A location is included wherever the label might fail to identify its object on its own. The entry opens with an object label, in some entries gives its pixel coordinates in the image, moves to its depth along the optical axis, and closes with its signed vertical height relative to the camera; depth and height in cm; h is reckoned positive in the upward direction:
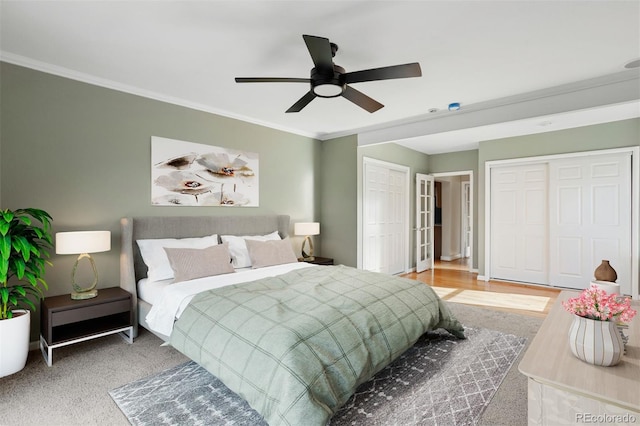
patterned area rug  191 -123
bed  169 -75
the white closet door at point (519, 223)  527 -18
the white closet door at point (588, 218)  454 -7
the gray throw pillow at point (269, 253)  383 -51
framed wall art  366 +46
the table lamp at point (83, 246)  269 -29
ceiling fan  206 +98
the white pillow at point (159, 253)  318 -43
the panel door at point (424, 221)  656 -18
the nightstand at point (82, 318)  260 -92
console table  132 -75
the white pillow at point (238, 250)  386 -47
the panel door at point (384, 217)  540 -9
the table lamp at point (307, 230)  477 -27
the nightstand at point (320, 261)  478 -73
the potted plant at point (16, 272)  232 -47
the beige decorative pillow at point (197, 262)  310 -51
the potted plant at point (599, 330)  152 -57
